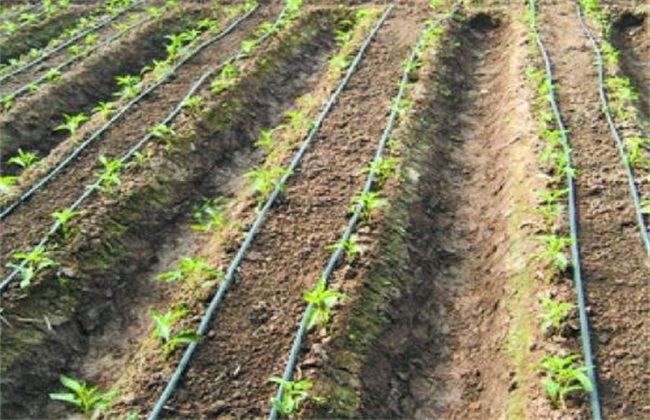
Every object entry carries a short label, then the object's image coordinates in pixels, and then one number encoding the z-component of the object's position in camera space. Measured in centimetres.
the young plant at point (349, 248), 554
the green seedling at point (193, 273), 536
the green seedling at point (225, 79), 856
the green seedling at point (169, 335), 476
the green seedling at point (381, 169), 660
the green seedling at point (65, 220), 602
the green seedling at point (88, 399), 437
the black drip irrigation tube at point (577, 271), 430
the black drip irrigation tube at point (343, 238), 452
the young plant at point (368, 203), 603
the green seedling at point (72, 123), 797
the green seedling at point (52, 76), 931
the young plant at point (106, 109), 822
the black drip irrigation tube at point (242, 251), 445
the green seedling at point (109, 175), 664
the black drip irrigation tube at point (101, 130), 662
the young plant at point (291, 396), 423
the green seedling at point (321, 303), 486
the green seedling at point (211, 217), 625
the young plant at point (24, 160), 736
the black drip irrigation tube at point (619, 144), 579
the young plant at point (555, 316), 479
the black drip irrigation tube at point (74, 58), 901
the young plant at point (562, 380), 424
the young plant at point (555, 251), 528
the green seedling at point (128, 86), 871
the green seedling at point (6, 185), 664
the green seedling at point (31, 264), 546
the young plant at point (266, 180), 648
